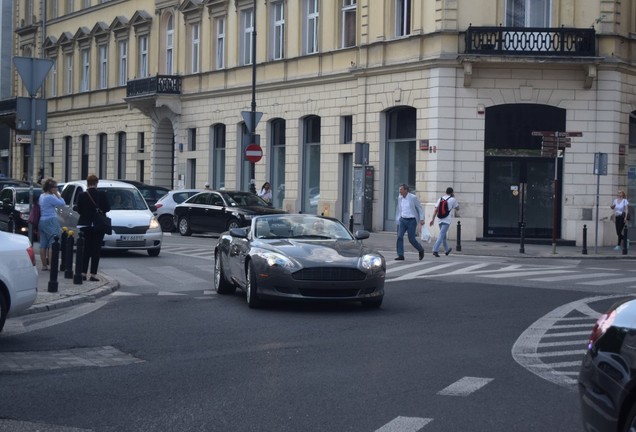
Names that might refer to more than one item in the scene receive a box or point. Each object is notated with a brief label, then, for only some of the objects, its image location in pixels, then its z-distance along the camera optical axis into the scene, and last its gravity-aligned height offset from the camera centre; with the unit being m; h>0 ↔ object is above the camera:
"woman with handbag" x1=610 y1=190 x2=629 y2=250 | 31.00 -0.48
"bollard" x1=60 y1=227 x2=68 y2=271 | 19.16 -1.13
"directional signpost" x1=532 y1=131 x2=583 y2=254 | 28.34 +1.32
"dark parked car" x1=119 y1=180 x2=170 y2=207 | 39.38 -0.21
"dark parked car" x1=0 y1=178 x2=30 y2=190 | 36.57 +0.00
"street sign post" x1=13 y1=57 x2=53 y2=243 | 17.30 +1.56
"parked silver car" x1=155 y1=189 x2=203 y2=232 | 36.91 -0.63
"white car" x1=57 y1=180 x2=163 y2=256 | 25.05 -0.81
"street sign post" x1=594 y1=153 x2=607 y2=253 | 28.80 +0.82
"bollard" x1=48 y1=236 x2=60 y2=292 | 16.20 -1.38
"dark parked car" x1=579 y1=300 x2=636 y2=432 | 5.42 -0.92
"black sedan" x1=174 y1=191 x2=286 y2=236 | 32.62 -0.73
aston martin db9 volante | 14.07 -1.02
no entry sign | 37.00 +1.20
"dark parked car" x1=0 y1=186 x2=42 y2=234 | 29.62 -0.66
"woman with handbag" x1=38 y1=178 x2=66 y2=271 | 20.45 -0.61
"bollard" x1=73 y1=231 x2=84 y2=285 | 17.44 -1.24
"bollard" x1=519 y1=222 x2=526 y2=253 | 28.45 -1.23
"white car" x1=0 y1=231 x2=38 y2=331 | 11.20 -0.97
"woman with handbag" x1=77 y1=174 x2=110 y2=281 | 18.05 -0.62
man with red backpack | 26.55 -0.50
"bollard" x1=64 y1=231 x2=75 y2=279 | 18.59 -1.26
